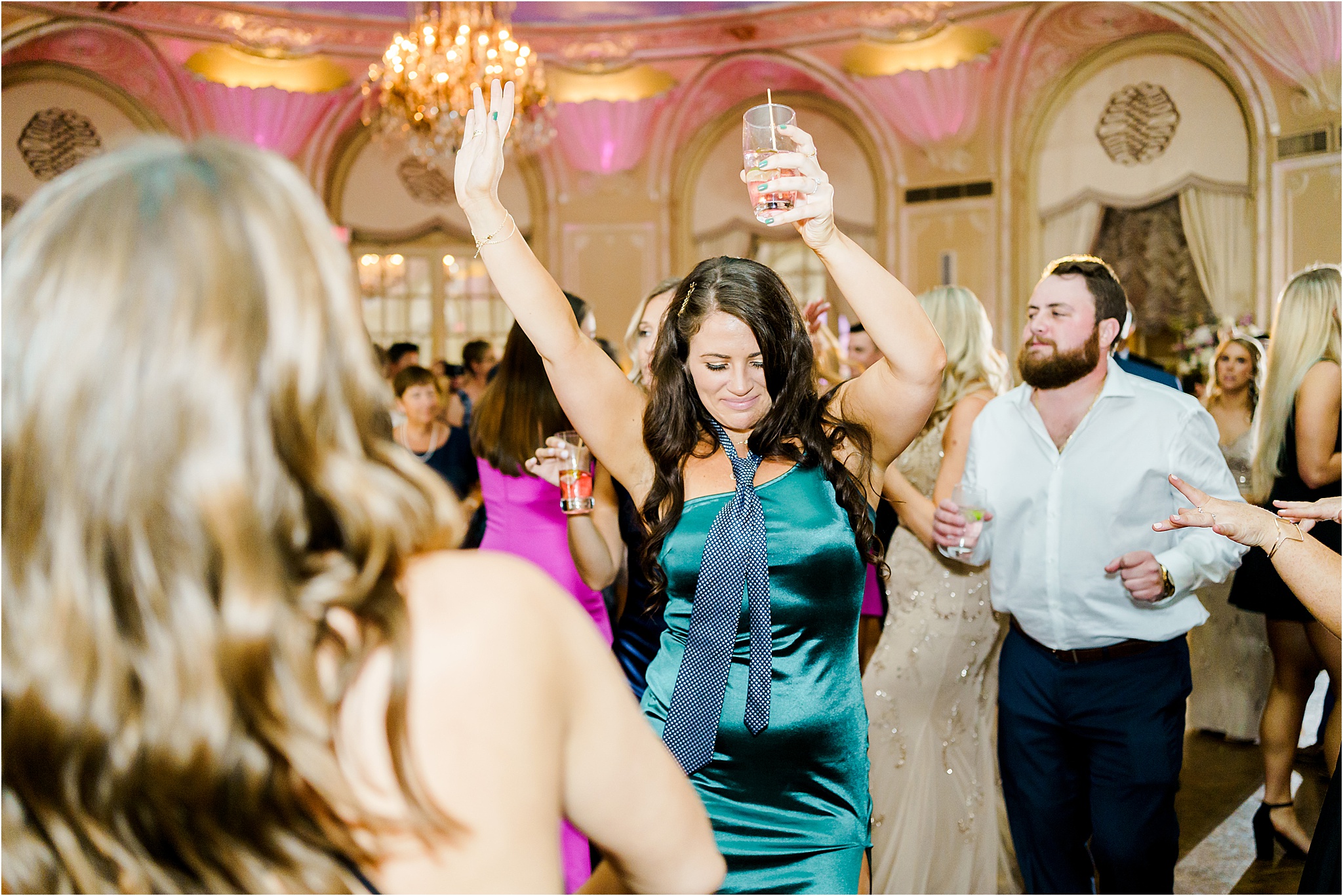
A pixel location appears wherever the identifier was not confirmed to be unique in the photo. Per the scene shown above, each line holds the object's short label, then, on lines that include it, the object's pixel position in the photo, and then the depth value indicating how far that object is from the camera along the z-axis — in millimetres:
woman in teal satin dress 1761
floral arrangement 6715
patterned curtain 8914
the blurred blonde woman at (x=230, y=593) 691
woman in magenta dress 3094
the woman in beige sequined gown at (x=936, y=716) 3014
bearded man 2473
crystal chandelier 7516
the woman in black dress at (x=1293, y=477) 3451
